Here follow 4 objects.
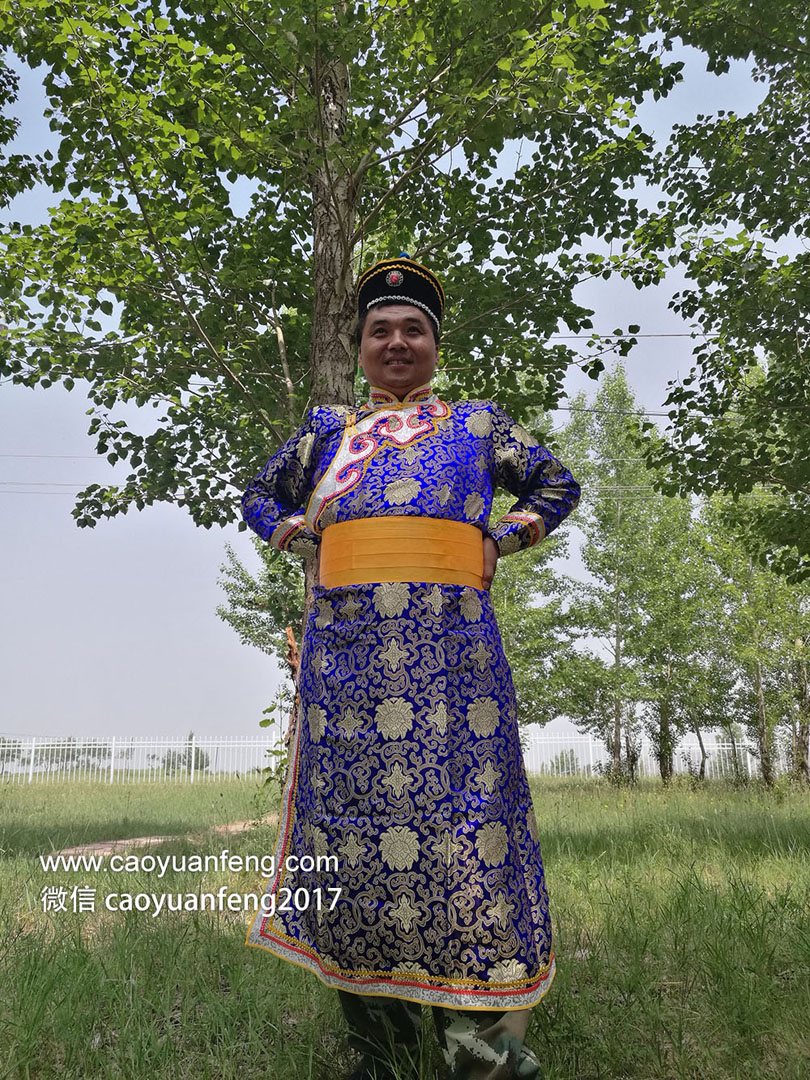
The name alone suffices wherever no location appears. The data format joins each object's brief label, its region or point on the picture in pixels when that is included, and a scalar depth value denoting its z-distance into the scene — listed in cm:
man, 193
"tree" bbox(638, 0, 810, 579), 639
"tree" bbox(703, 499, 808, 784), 1511
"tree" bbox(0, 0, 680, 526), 388
